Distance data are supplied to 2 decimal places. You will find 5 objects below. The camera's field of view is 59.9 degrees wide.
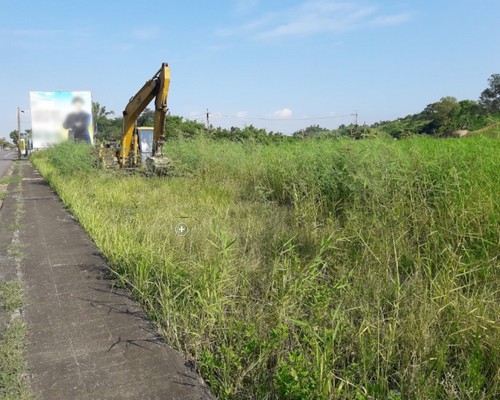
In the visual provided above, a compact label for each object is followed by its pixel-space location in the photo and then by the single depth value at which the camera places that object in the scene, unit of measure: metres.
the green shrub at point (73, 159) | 13.51
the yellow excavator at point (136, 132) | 13.35
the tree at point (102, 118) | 66.06
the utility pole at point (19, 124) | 45.57
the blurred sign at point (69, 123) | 28.66
